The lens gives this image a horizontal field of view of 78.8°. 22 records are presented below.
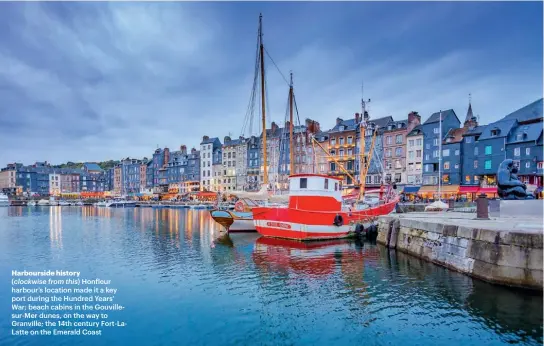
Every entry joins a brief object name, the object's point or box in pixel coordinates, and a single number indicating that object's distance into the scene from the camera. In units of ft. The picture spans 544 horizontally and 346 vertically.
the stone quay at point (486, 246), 38.01
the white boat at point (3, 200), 356.01
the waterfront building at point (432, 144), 191.01
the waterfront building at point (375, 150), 214.28
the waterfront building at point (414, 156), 198.59
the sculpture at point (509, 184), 69.92
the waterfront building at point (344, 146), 226.38
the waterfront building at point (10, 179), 460.55
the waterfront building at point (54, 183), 483.51
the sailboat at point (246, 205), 107.45
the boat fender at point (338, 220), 89.61
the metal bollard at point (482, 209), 61.00
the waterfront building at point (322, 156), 242.17
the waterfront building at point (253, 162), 281.33
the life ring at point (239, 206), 113.09
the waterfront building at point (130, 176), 420.77
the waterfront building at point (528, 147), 152.35
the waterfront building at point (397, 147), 206.28
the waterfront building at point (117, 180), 442.09
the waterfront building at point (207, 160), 327.88
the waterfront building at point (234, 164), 296.71
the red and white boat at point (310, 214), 85.10
